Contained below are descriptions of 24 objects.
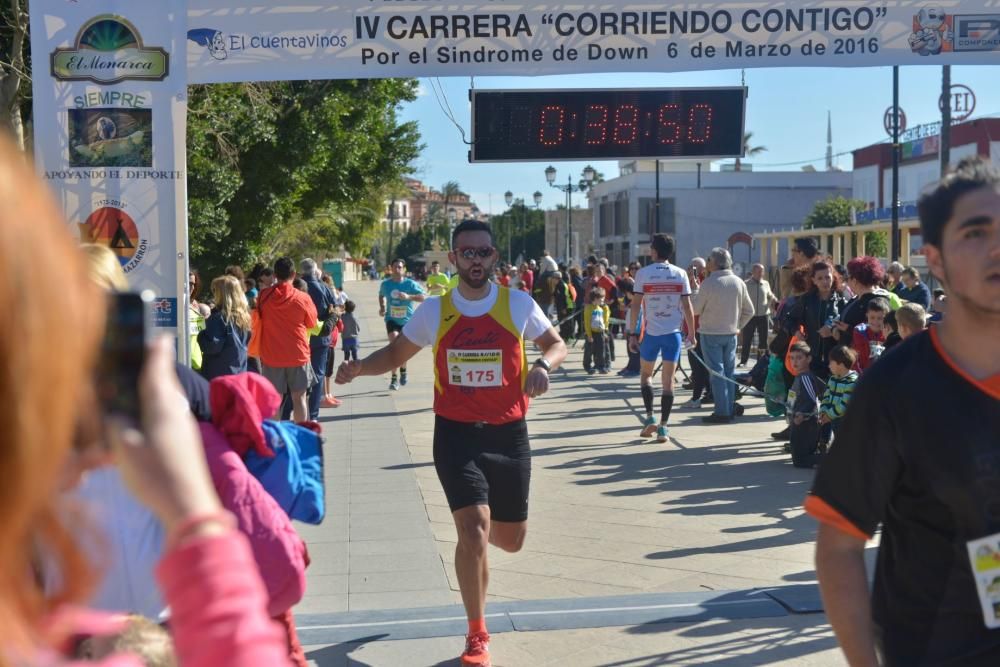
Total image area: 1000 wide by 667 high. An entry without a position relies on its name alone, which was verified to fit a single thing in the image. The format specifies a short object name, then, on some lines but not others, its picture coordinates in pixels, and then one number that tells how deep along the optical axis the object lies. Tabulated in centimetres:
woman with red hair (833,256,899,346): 954
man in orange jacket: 1209
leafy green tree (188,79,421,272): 2059
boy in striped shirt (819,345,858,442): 920
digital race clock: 1008
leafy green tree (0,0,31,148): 1329
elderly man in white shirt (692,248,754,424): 1269
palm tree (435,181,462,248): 13638
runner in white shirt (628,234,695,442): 1188
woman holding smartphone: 96
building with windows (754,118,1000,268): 4330
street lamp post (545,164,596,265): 3622
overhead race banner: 849
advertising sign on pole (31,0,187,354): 722
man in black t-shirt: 241
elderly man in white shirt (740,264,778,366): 1689
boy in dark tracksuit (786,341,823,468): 1009
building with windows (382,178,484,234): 14609
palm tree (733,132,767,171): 10205
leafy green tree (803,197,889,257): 6881
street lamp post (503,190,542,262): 4528
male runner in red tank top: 534
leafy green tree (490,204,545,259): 11256
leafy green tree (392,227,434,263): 12356
